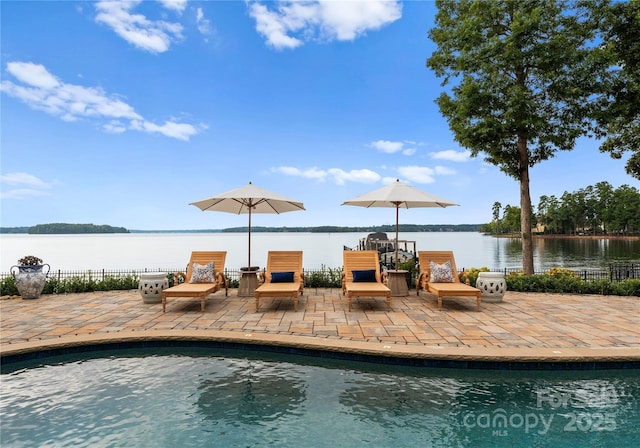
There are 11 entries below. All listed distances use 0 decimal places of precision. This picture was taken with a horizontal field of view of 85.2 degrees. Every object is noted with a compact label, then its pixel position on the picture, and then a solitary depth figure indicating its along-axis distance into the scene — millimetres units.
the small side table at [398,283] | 8273
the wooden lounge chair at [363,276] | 6676
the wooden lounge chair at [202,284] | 6652
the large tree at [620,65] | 10438
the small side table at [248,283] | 8352
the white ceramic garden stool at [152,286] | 7398
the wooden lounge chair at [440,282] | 6707
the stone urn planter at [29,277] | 8141
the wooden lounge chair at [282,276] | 6648
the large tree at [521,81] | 10227
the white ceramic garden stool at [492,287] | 7555
